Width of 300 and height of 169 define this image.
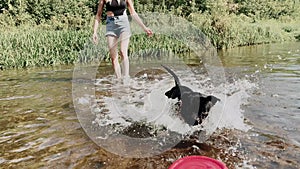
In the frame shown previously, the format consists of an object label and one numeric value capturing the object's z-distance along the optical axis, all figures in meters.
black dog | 3.35
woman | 5.42
